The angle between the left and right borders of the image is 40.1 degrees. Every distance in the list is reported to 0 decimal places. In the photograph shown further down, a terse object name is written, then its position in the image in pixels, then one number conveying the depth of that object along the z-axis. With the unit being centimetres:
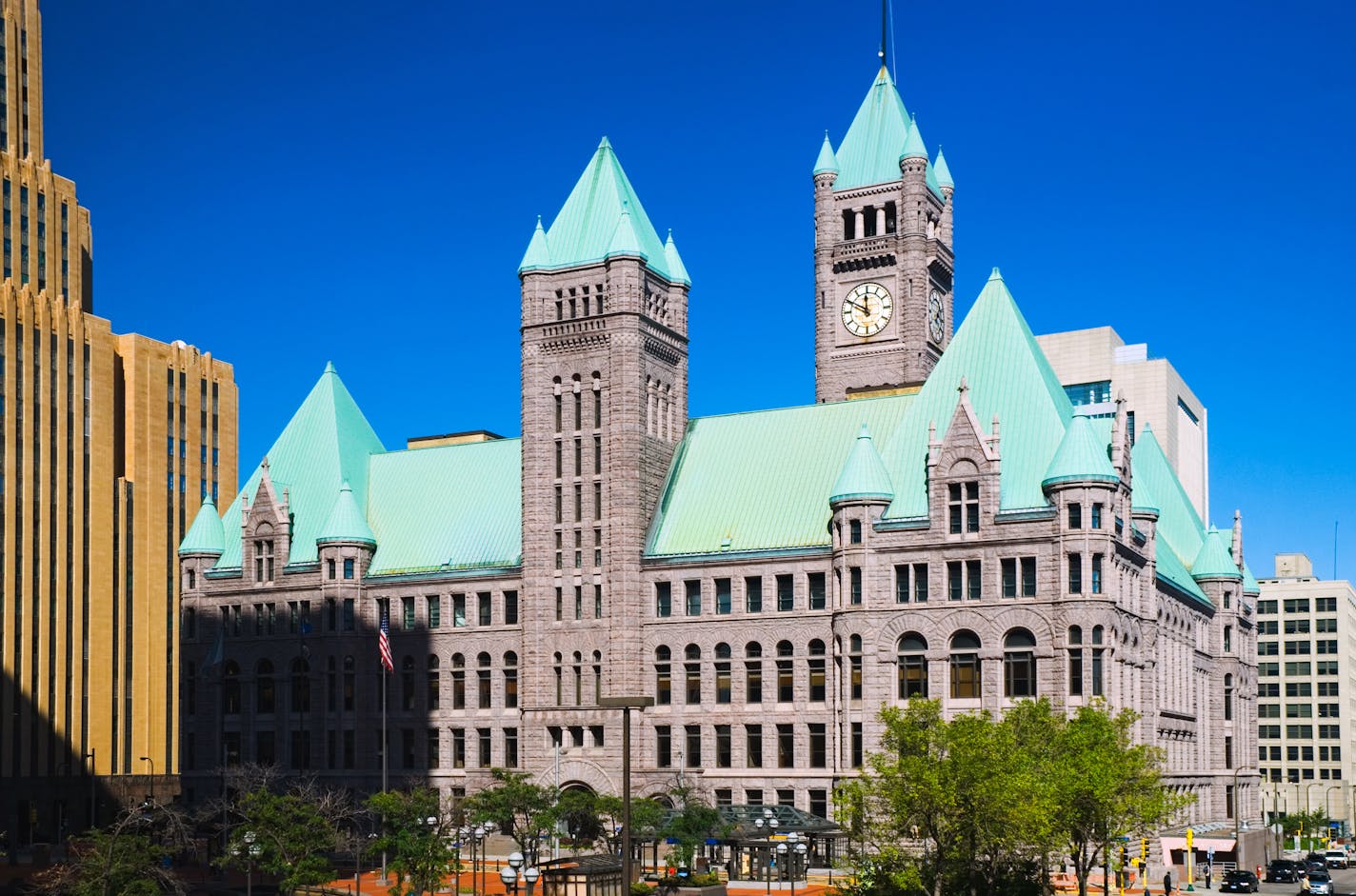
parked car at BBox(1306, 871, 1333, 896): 9600
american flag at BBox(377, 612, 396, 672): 10531
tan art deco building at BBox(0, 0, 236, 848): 14438
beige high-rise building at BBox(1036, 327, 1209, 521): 18088
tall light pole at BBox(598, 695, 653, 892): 6184
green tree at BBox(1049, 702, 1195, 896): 7531
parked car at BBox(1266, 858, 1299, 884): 11094
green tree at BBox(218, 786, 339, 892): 7619
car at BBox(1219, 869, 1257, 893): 9744
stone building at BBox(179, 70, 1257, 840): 9925
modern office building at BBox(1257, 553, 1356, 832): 19175
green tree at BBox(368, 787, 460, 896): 7844
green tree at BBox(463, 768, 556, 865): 9384
